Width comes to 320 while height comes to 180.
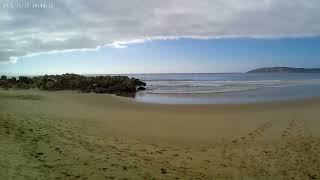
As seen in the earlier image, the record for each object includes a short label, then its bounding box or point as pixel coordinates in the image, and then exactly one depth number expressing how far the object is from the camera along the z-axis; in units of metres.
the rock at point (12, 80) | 22.95
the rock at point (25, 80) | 23.11
